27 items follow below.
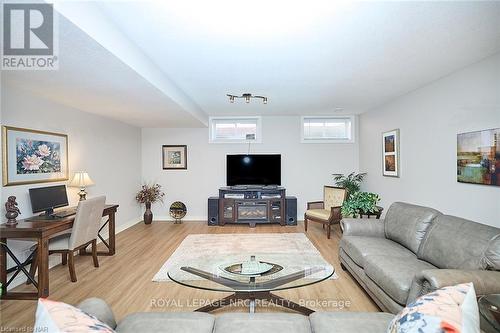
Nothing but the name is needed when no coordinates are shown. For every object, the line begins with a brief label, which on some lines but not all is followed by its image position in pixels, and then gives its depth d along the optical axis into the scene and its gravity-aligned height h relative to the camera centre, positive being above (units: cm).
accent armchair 479 -84
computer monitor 312 -38
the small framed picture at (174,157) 631 +24
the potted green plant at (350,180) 567 -33
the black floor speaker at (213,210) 579 -96
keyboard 317 -56
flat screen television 607 -6
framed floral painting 293 +15
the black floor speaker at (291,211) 576 -98
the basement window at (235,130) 625 +89
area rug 243 -129
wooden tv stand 578 -86
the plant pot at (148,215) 594 -107
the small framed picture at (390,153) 450 +22
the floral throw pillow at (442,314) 84 -51
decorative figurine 276 -44
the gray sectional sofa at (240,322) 136 -84
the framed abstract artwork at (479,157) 267 +8
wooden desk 258 -79
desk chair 300 -80
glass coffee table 205 -91
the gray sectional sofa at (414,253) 179 -77
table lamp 373 -19
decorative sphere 603 -98
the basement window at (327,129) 623 +88
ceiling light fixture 402 +109
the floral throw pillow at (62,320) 85 -51
